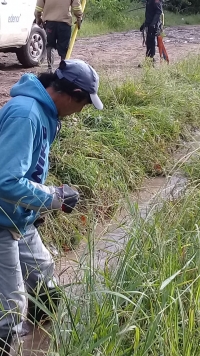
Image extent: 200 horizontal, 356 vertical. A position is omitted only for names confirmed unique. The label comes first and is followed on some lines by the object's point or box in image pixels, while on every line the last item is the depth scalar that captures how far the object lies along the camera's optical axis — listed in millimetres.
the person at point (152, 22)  11469
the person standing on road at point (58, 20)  8844
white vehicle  9836
